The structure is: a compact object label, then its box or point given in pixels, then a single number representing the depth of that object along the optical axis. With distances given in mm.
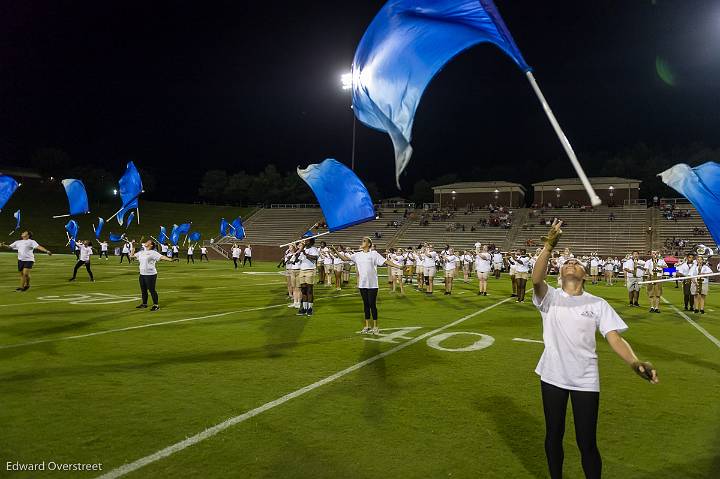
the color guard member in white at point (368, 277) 9789
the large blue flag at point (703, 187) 4938
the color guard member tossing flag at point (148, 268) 12188
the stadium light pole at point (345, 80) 26125
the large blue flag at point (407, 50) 4887
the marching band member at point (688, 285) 15087
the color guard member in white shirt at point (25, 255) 15898
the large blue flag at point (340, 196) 10625
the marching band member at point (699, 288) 14648
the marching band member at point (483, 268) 18547
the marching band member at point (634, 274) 16109
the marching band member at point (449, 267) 19062
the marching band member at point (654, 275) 14609
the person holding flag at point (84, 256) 20688
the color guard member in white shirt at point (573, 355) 3457
